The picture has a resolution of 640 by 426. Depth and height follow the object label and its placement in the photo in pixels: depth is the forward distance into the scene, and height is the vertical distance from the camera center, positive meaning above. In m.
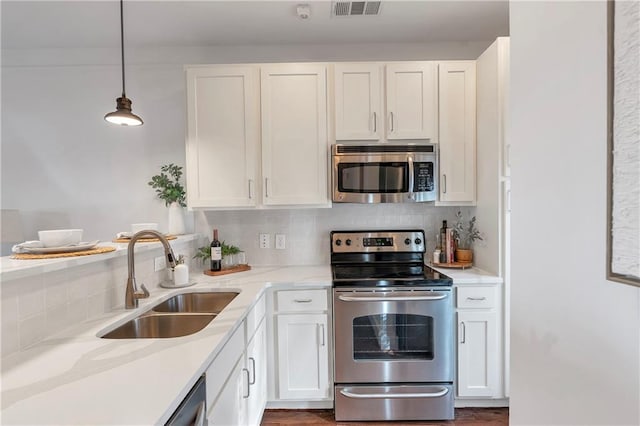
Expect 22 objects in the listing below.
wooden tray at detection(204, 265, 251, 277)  2.33 -0.49
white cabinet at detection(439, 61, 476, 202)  2.31 +0.53
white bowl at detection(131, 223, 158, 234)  2.04 -0.13
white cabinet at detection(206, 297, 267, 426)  1.17 -0.78
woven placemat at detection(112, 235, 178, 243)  1.95 -0.21
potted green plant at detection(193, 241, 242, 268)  2.48 -0.37
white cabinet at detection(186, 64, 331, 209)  2.33 +0.51
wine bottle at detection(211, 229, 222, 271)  2.39 -0.39
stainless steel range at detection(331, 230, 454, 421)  2.04 -0.94
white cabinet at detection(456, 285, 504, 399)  2.10 -0.92
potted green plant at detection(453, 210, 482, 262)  2.39 -0.25
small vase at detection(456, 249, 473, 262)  2.40 -0.39
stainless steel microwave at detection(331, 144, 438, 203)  2.30 +0.22
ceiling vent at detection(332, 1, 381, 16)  2.11 +1.33
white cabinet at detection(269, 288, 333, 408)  2.12 -0.92
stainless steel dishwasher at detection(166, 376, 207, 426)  0.85 -0.58
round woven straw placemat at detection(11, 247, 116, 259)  1.26 -0.19
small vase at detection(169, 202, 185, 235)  2.48 -0.11
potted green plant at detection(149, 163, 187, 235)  2.49 +0.09
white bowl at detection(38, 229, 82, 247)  1.33 -0.13
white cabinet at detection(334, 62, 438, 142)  2.31 +0.74
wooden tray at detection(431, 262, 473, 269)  2.34 -0.46
